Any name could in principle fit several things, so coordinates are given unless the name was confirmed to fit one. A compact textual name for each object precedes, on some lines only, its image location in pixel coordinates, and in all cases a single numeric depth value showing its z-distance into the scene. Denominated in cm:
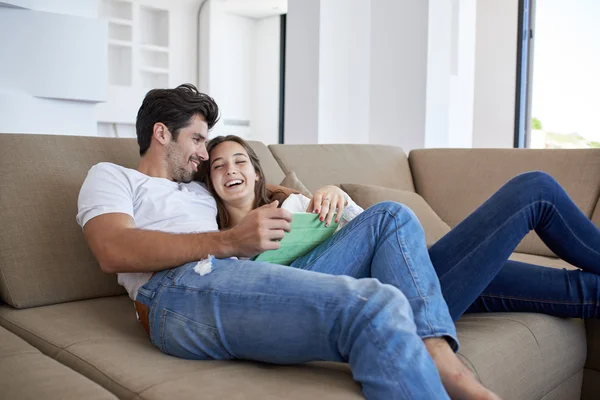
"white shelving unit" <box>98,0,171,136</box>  671
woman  134
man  101
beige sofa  107
